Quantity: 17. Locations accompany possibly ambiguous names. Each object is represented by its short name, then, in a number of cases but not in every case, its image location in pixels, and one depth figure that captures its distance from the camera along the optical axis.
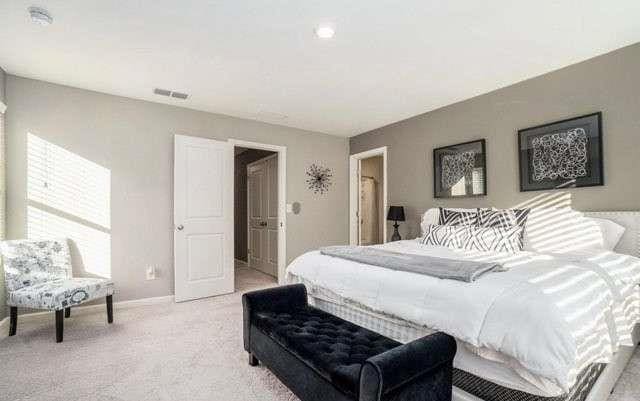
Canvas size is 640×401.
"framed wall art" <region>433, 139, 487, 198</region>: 3.70
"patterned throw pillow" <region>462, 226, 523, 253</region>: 2.75
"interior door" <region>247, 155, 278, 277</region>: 5.38
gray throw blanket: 1.79
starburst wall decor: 5.17
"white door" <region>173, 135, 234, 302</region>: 3.92
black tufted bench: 1.27
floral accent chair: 2.65
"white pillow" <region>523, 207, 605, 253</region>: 2.60
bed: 1.36
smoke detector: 2.12
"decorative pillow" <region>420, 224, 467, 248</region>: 3.02
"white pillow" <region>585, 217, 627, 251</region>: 2.57
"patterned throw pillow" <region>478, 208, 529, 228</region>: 2.99
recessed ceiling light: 2.33
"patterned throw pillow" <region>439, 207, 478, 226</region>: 3.30
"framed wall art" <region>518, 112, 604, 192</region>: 2.82
